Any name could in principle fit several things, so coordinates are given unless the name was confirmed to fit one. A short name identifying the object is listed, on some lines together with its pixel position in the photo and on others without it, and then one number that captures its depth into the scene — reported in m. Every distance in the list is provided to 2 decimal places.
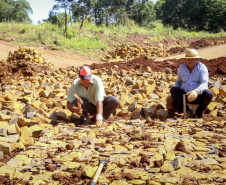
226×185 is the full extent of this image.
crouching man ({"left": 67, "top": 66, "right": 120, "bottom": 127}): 3.47
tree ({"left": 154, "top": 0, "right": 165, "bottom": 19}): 31.64
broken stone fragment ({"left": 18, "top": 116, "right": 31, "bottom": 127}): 3.34
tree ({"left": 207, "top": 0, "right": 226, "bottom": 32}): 23.78
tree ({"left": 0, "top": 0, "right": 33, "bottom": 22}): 40.22
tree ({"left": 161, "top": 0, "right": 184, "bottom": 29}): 29.23
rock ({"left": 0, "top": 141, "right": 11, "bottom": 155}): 2.62
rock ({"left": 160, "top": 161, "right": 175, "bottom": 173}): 2.16
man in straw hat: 3.79
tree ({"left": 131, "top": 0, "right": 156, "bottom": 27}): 27.03
